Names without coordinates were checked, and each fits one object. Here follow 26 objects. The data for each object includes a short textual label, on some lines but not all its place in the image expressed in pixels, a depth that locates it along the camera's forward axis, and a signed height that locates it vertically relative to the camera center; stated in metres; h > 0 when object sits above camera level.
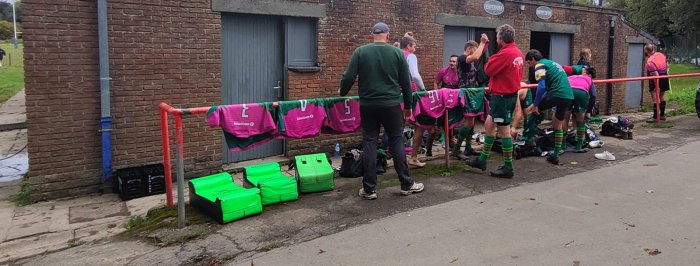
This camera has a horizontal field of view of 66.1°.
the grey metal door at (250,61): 8.28 +0.42
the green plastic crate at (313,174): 6.19 -1.00
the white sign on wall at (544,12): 13.23 +1.89
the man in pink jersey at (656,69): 12.02 +0.44
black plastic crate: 6.85 -1.21
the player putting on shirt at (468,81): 7.82 +0.12
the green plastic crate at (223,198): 5.16 -1.09
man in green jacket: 5.65 -0.05
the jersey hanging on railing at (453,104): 7.21 -0.22
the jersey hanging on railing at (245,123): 5.45 -0.37
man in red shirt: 6.73 +0.05
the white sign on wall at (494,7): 12.03 +1.83
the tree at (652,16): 36.69 +5.04
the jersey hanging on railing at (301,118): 5.93 -0.34
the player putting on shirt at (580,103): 8.46 -0.23
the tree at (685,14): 31.00 +4.36
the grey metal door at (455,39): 11.55 +1.06
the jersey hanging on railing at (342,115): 6.38 -0.32
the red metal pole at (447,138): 7.26 -0.67
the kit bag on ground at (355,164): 7.12 -1.02
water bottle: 9.51 -1.11
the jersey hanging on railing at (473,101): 7.48 -0.18
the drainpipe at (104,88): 6.84 -0.01
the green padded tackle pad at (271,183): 5.73 -1.03
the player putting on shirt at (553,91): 7.69 -0.04
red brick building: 6.72 +0.33
